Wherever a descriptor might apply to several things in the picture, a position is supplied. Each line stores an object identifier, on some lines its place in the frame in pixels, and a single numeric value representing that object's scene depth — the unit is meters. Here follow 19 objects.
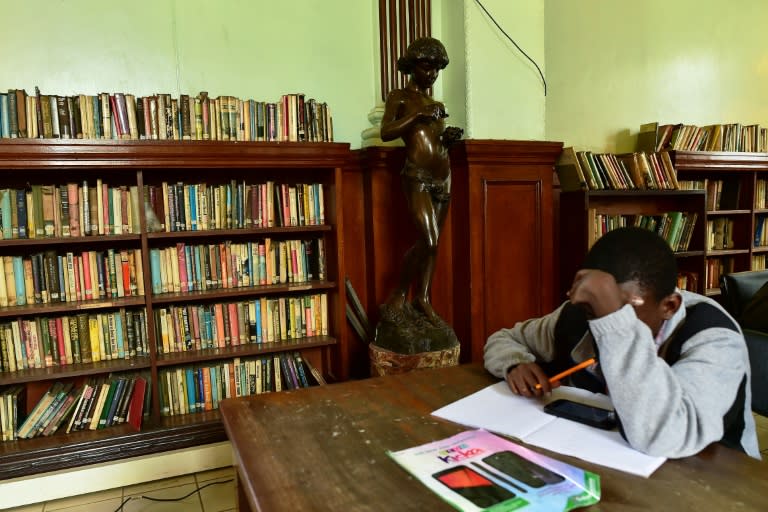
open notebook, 0.79
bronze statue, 2.46
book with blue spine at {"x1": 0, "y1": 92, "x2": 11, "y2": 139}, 2.16
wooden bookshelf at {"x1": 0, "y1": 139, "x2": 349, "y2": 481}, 2.14
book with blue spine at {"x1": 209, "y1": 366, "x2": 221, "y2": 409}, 2.55
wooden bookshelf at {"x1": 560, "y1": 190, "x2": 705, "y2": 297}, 3.13
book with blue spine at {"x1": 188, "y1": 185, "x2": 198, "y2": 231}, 2.49
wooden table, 0.69
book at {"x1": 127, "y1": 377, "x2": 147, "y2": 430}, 2.31
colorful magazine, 0.67
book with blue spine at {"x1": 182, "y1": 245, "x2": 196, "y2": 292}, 2.50
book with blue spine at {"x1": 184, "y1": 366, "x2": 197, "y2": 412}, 2.51
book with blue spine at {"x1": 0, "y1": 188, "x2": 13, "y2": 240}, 2.23
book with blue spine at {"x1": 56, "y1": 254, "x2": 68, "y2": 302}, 2.33
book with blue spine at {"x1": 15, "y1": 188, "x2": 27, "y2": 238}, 2.26
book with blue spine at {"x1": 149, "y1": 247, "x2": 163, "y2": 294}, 2.44
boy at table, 0.79
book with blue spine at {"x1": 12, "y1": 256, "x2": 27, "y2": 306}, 2.28
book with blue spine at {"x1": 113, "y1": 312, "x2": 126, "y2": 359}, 2.42
